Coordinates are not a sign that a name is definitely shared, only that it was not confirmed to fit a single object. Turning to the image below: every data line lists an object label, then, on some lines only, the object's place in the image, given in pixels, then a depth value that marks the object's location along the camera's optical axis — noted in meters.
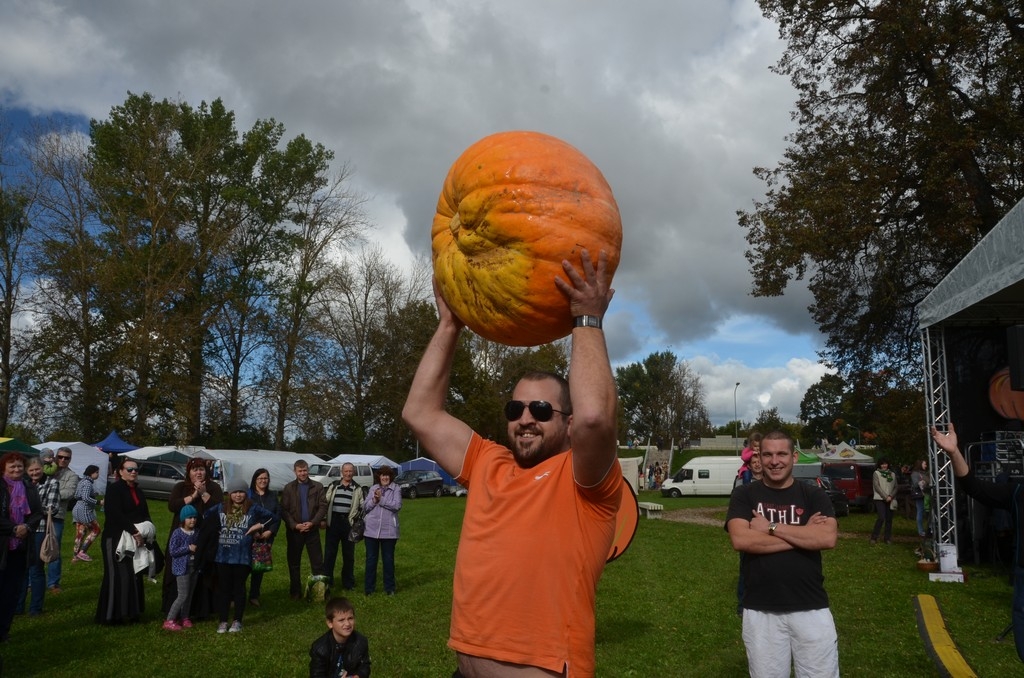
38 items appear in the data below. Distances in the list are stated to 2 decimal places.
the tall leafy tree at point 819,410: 111.94
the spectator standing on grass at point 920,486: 17.41
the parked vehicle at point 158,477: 27.77
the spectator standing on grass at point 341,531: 11.53
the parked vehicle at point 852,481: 29.72
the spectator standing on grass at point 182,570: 8.96
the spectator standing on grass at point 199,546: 9.22
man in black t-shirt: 4.54
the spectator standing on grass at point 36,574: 9.39
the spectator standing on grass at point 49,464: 12.15
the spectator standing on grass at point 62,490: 10.94
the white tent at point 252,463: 28.98
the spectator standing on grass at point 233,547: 9.03
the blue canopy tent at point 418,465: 42.84
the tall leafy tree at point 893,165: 19.41
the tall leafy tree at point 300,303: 37.03
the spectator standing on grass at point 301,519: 10.98
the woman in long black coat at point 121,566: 9.01
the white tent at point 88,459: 25.71
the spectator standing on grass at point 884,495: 16.72
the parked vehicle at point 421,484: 36.94
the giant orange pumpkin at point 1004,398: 14.70
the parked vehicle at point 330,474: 32.56
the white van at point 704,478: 40.09
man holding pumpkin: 2.34
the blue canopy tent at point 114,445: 28.16
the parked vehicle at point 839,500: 26.11
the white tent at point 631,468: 35.09
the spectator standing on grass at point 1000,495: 5.03
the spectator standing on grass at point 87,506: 11.70
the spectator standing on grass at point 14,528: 7.11
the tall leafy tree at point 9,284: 29.61
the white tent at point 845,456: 37.68
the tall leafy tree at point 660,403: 86.25
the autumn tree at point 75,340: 28.75
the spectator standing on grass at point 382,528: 11.26
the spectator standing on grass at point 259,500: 10.22
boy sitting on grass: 5.50
